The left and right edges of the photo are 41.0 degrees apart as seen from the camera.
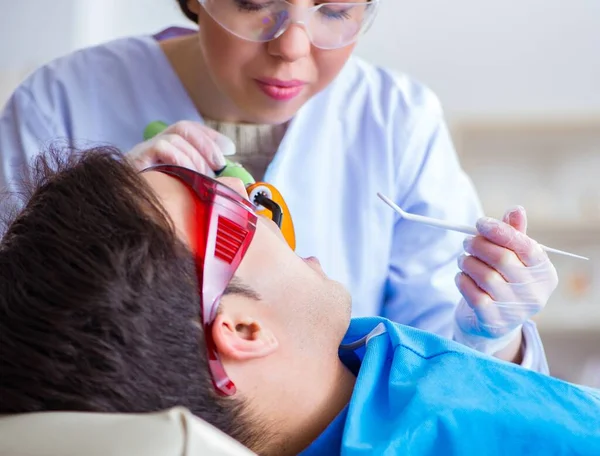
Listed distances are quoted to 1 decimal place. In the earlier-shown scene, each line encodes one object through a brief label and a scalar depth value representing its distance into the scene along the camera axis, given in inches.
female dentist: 52.5
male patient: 33.3
